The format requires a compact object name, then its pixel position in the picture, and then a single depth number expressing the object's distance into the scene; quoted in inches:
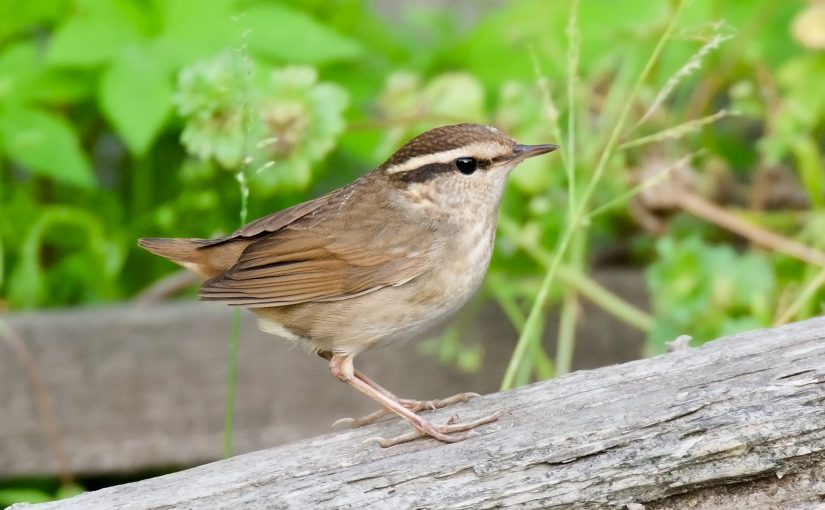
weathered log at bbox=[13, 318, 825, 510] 173.5
